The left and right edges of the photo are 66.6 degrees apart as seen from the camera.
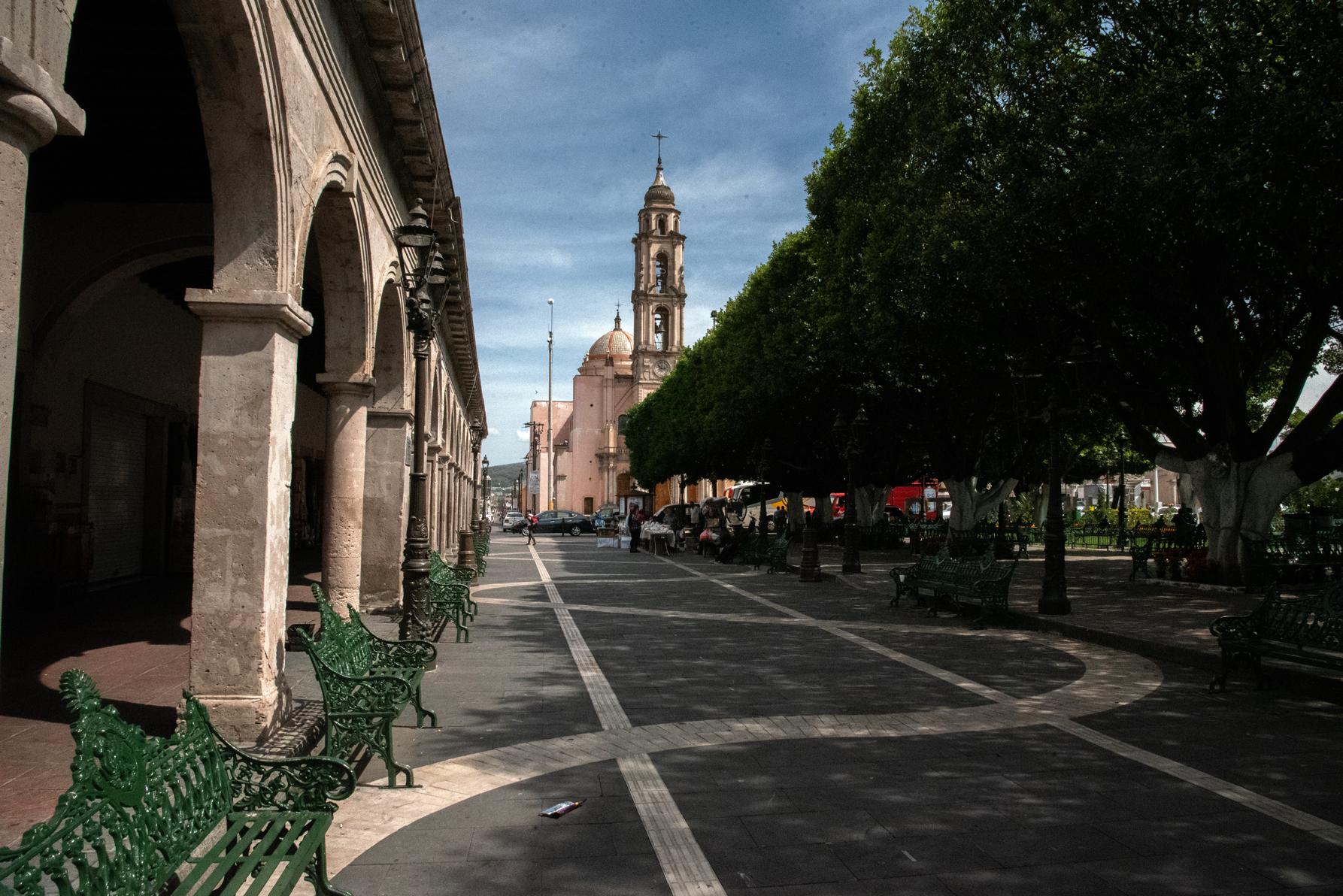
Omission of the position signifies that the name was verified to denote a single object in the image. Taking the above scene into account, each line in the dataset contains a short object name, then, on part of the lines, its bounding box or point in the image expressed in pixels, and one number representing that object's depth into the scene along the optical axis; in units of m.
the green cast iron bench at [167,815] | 2.48
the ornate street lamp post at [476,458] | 30.65
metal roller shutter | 14.45
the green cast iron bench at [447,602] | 11.34
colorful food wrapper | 5.06
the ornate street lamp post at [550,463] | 85.56
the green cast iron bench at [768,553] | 23.81
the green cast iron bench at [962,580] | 13.06
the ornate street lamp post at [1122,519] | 30.62
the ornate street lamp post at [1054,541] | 13.50
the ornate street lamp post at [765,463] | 29.71
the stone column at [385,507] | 12.88
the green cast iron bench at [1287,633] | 7.64
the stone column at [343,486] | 10.31
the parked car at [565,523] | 59.25
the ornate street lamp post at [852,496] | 22.09
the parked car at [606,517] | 58.04
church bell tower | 83.25
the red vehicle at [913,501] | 62.41
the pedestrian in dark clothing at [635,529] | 35.94
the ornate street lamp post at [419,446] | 9.26
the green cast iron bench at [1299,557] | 16.09
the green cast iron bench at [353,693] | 5.35
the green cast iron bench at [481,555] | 22.33
